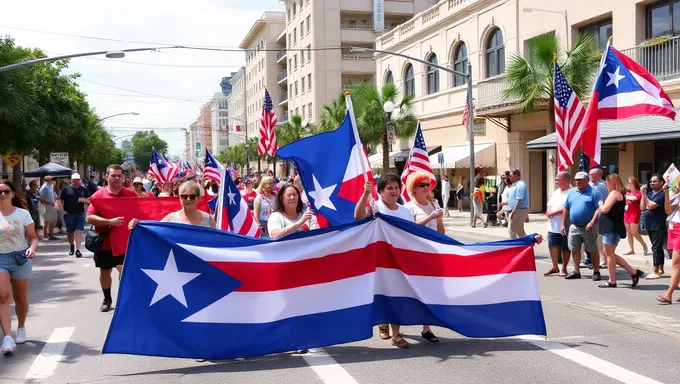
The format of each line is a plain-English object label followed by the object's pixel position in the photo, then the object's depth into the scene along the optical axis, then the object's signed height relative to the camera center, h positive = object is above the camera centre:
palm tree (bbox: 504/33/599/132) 21.64 +3.23
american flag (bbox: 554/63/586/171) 12.20 +0.91
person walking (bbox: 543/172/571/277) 11.20 -0.88
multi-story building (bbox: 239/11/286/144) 78.94 +14.02
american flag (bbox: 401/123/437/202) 13.08 +0.25
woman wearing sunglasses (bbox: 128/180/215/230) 6.85 -0.29
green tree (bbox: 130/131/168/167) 169.38 +8.17
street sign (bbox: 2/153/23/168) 26.53 +0.94
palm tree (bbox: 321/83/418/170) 32.84 +2.91
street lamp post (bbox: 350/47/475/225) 23.95 +1.78
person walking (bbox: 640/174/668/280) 11.34 -0.83
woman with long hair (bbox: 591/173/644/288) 10.12 -0.86
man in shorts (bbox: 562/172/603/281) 10.50 -0.71
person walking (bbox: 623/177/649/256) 13.05 -0.85
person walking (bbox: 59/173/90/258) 15.84 -0.66
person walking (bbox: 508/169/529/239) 13.20 -0.65
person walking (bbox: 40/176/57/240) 19.09 -0.75
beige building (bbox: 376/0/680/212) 20.50 +4.18
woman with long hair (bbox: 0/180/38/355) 6.71 -0.71
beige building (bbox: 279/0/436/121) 60.09 +12.36
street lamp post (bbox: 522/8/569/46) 24.89 +5.24
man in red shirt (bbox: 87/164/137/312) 8.44 -0.57
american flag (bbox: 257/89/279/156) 23.80 +1.65
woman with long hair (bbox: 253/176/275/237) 11.14 -0.37
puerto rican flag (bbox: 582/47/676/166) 11.21 +1.20
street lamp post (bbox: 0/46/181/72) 20.66 +3.84
